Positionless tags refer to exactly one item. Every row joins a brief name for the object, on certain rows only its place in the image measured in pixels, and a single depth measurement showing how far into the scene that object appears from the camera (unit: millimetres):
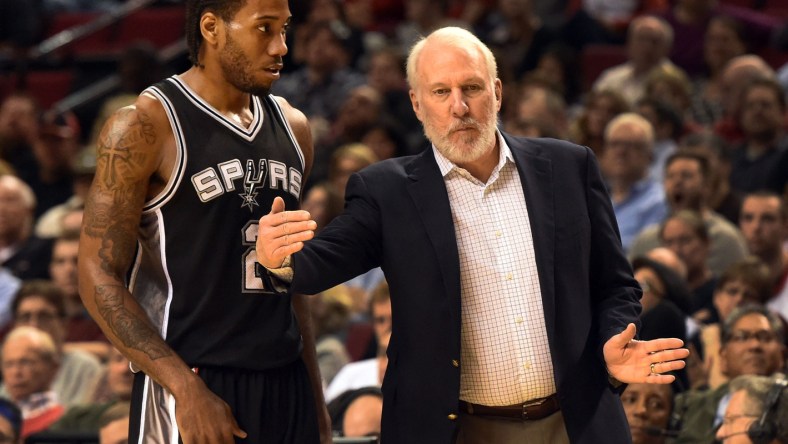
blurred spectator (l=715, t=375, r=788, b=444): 9227
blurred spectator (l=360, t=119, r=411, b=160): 16906
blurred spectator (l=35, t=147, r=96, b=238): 17109
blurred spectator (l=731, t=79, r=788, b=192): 15191
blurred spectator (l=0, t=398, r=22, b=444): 10602
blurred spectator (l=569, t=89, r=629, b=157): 16125
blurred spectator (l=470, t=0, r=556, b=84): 19375
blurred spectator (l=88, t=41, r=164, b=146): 19656
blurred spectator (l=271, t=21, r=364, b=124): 19375
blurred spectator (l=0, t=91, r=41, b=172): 19328
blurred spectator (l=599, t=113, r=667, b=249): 14930
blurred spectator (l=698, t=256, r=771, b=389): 12219
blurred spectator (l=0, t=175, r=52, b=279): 16703
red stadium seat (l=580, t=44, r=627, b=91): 19109
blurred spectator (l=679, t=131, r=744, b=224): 14359
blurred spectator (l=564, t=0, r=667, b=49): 19594
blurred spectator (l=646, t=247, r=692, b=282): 12500
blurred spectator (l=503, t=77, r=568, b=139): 16187
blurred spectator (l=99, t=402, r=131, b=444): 10556
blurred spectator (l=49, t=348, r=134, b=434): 12320
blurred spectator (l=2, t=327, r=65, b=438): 13172
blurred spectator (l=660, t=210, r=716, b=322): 13297
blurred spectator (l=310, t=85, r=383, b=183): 17531
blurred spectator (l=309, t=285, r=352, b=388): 13203
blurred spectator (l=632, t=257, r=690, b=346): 11273
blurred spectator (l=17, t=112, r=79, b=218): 18656
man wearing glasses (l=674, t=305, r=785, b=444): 10398
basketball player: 6410
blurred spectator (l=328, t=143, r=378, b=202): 15930
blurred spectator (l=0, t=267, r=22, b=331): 15602
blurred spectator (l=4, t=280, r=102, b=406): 13844
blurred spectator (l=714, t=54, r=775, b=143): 16500
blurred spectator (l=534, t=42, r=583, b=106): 18672
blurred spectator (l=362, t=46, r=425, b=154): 18141
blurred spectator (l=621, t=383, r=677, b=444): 10469
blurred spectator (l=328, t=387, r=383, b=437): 10883
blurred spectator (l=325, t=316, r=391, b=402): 12422
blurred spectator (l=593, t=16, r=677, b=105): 17516
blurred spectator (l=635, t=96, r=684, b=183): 16156
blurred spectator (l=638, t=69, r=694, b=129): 16969
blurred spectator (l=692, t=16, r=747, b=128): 17547
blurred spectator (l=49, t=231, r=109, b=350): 15187
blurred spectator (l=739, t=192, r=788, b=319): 13500
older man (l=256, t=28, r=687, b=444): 6355
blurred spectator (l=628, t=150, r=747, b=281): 13828
